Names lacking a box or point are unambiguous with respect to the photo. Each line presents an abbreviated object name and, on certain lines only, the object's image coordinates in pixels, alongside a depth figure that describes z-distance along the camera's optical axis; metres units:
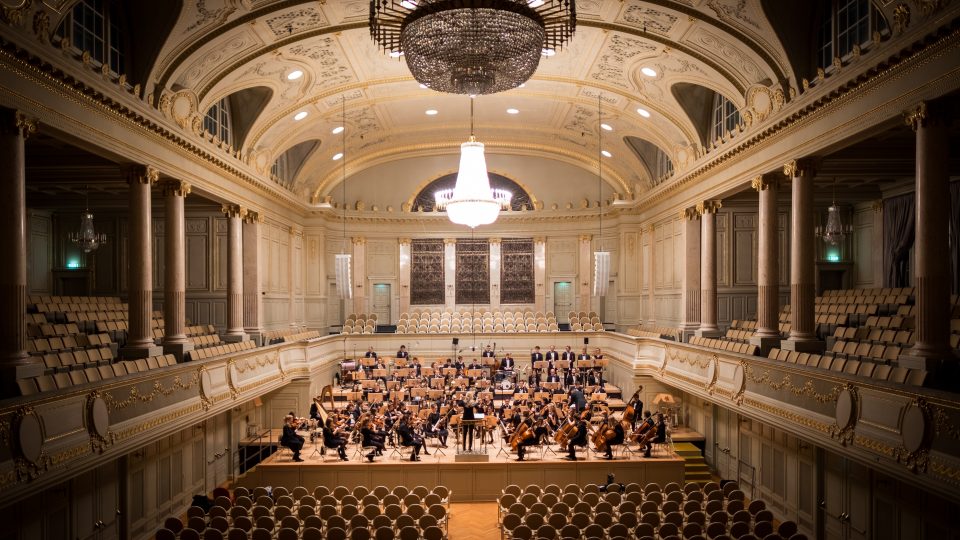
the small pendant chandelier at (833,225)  16.31
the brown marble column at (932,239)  9.40
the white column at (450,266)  28.14
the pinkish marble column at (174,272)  14.42
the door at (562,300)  28.16
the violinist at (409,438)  15.24
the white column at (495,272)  28.11
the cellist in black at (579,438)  15.22
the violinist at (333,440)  15.27
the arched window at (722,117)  17.11
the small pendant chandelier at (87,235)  16.25
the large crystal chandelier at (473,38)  8.66
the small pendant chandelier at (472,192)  16.00
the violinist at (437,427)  15.84
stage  15.27
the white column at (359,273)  27.50
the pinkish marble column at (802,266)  13.28
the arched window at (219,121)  17.11
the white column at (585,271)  27.50
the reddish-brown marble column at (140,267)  13.12
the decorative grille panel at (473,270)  28.31
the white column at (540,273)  27.97
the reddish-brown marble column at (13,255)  9.22
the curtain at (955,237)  15.75
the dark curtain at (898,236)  18.12
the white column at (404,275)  27.98
